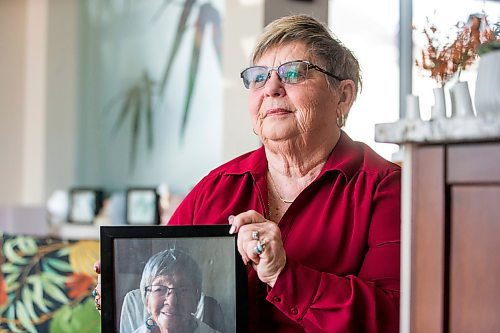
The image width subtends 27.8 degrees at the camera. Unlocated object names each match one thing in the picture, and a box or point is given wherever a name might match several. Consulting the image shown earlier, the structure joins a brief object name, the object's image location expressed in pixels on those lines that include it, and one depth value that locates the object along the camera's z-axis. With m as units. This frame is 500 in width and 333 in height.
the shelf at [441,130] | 1.07
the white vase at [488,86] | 1.11
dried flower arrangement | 1.40
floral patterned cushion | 2.34
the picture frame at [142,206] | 5.92
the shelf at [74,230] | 6.27
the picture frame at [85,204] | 6.54
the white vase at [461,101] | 1.13
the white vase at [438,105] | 1.13
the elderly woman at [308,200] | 1.49
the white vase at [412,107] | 1.15
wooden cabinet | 1.08
